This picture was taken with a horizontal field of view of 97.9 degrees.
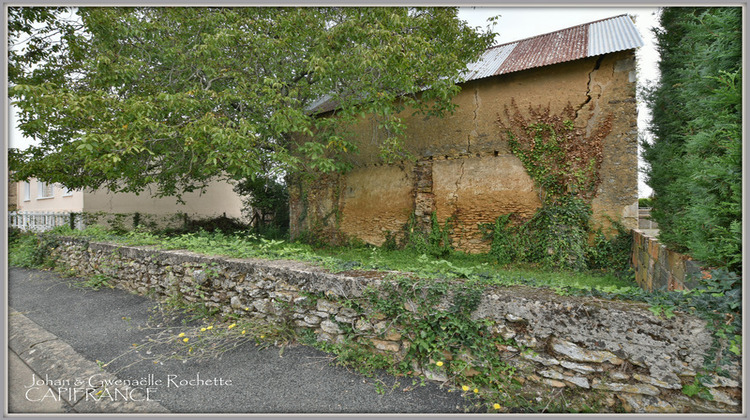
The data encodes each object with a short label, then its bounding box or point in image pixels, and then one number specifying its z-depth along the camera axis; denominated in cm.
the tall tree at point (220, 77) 559
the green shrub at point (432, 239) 826
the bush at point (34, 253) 702
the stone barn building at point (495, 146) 683
